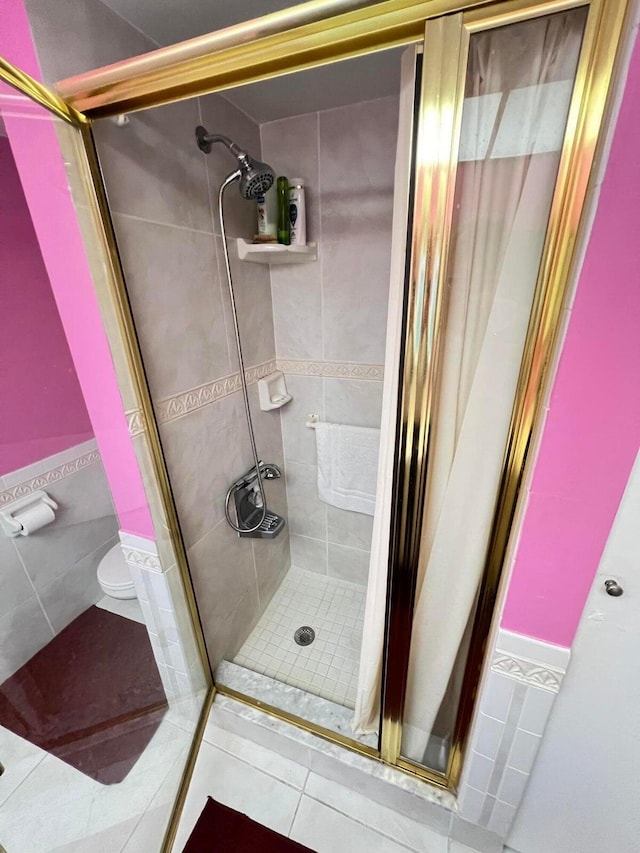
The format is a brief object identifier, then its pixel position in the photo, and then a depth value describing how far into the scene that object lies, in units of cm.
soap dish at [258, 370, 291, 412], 152
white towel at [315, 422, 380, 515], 158
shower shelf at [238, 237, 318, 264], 127
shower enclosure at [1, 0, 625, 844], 56
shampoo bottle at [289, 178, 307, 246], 130
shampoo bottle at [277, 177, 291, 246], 131
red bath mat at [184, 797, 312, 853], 106
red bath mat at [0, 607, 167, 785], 128
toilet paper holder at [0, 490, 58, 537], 130
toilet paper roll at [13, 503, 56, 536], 134
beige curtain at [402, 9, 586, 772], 55
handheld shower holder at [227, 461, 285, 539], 148
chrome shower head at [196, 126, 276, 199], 103
